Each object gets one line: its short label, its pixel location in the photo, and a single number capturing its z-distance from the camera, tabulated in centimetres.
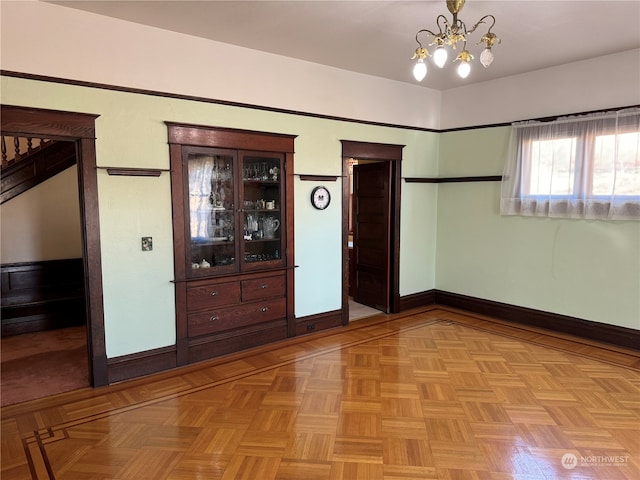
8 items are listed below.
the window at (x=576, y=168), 422
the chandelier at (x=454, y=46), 272
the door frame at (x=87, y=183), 312
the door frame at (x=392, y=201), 509
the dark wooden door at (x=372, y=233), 565
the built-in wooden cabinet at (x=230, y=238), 393
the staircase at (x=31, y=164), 516
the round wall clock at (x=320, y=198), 479
